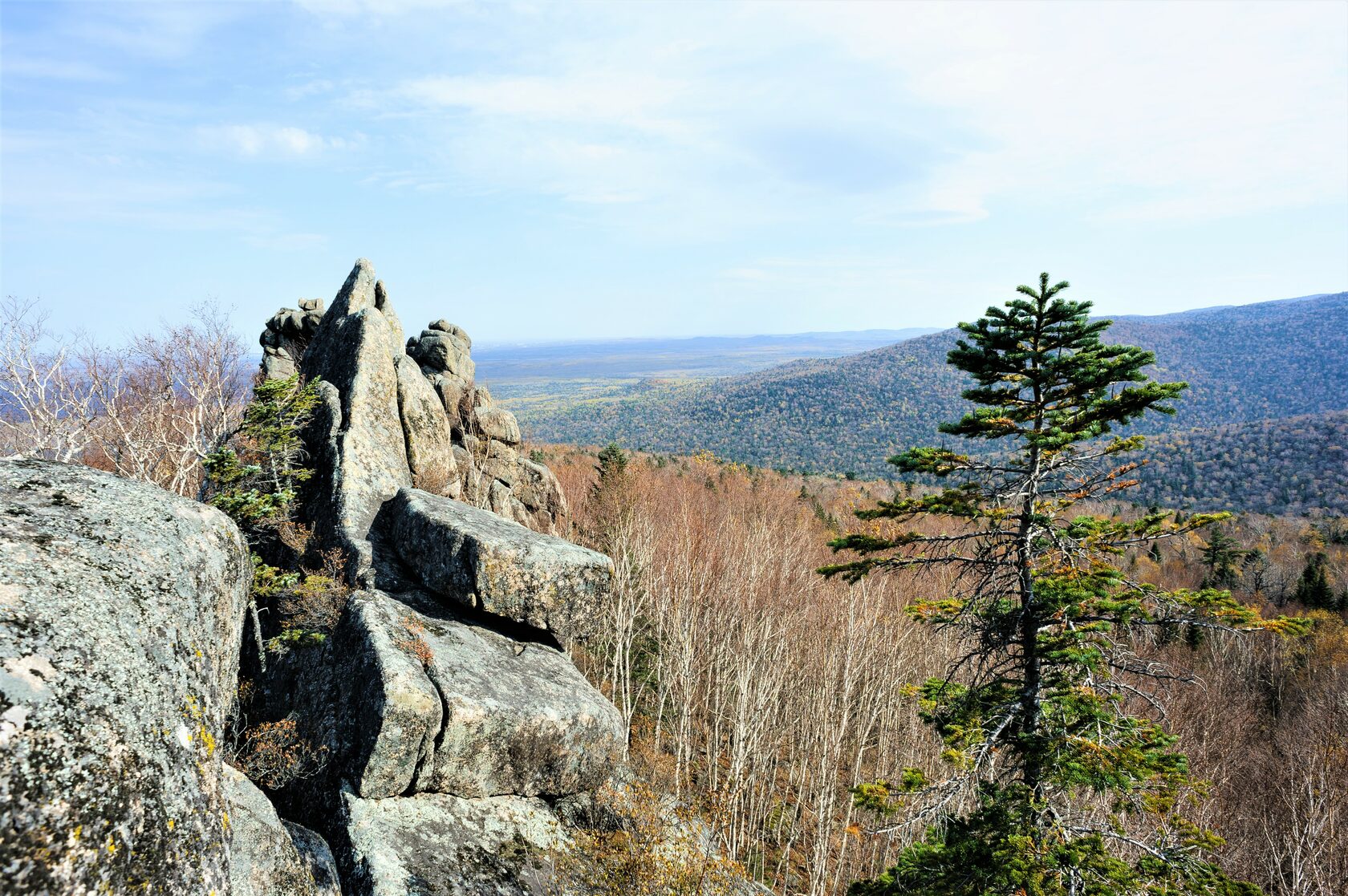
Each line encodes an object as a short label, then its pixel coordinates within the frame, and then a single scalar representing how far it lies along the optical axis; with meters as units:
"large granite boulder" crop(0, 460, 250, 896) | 3.93
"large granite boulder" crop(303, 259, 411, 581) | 15.50
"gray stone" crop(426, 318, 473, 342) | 34.69
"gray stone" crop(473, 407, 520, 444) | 30.75
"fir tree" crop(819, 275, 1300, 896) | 8.53
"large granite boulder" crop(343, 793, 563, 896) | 9.06
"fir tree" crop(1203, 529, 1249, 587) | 52.00
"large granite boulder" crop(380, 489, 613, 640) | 13.30
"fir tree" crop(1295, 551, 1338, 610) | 50.62
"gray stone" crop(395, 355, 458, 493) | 19.59
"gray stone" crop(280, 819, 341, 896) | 8.25
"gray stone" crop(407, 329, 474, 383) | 31.52
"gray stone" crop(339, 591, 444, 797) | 10.02
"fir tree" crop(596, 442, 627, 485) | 33.88
